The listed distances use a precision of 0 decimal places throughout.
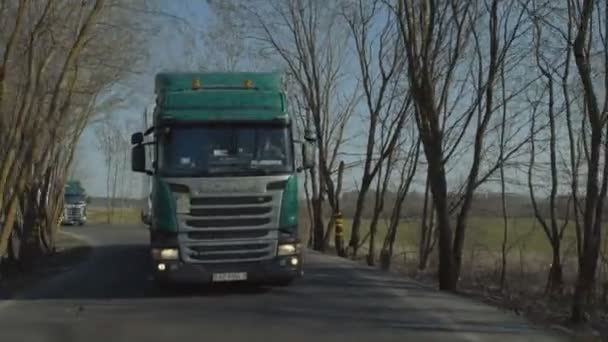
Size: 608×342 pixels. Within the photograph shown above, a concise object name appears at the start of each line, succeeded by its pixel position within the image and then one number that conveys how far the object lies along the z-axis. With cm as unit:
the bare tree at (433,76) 2227
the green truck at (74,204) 6794
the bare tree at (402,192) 3747
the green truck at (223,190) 1552
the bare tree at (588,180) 1653
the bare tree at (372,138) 3688
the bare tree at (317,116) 3966
